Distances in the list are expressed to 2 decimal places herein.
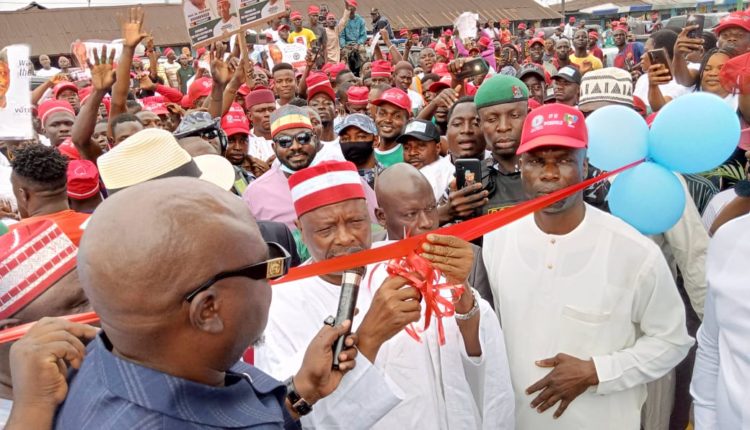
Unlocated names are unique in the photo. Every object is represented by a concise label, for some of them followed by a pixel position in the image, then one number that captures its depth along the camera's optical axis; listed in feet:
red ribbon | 6.83
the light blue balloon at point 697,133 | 9.11
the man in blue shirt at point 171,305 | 4.08
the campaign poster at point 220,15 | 24.52
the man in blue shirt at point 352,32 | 48.29
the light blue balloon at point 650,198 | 9.19
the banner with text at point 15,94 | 18.97
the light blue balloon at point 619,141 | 9.62
